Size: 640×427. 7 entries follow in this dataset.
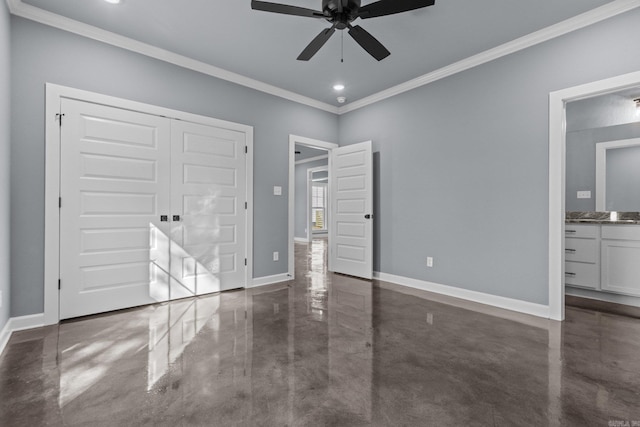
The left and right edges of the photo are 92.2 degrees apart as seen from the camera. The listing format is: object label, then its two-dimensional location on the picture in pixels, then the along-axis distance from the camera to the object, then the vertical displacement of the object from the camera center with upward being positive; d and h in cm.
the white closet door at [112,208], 296 +4
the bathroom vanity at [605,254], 341 -47
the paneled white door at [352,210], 470 +4
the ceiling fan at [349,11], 223 +152
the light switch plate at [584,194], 422 +27
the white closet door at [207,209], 363 +4
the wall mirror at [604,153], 387 +81
